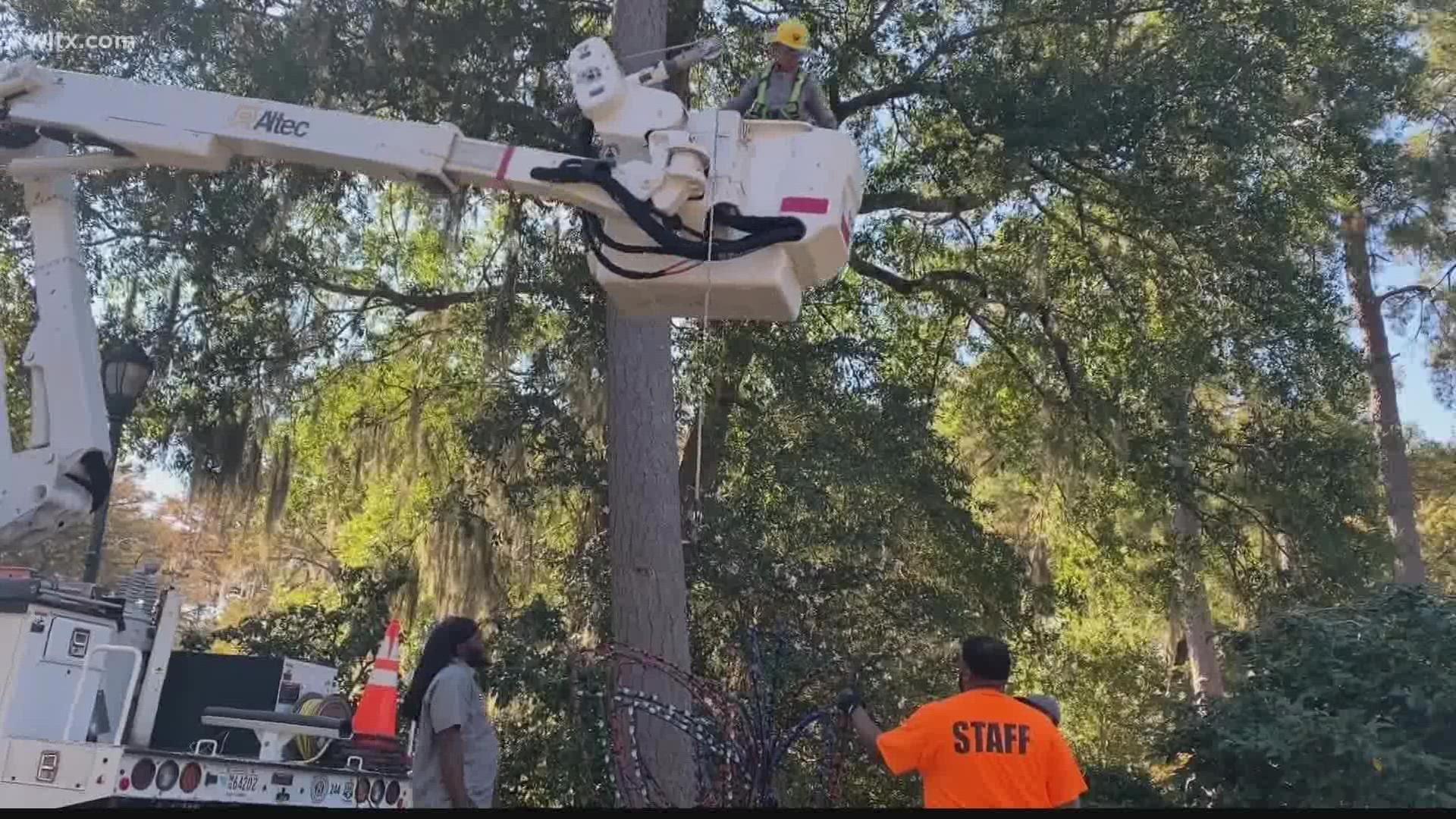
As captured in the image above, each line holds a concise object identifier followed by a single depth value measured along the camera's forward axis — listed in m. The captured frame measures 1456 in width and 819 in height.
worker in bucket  5.22
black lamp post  7.64
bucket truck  4.64
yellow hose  5.59
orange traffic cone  5.84
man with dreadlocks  4.50
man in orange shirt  3.72
